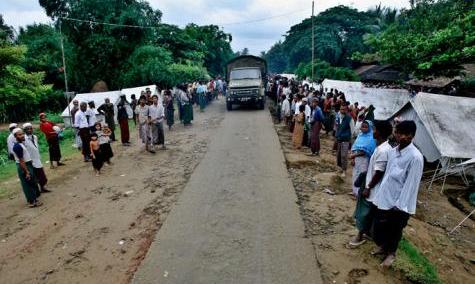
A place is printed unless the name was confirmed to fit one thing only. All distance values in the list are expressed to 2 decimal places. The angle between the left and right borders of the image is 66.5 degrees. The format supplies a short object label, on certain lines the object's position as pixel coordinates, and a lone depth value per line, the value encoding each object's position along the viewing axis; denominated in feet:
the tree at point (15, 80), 40.90
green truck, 63.67
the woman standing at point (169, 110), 50.55
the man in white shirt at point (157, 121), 36.24
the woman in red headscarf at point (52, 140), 30.68
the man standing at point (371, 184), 14.67
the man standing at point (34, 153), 24.25
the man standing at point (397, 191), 13.39
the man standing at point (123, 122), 39.40
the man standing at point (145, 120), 35.94
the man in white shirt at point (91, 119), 33.76
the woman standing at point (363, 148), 19.65
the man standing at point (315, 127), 33.09
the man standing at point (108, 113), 41.83
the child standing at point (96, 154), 29.25
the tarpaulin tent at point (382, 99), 51.70
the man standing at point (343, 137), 27.02
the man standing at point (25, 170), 22.48
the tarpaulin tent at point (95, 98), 54.49
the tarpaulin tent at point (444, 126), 30.71
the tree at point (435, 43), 37.83
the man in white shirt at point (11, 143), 23.56
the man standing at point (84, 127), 33.09
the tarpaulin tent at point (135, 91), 62.34
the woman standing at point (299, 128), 35.83
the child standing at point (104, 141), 30.14
